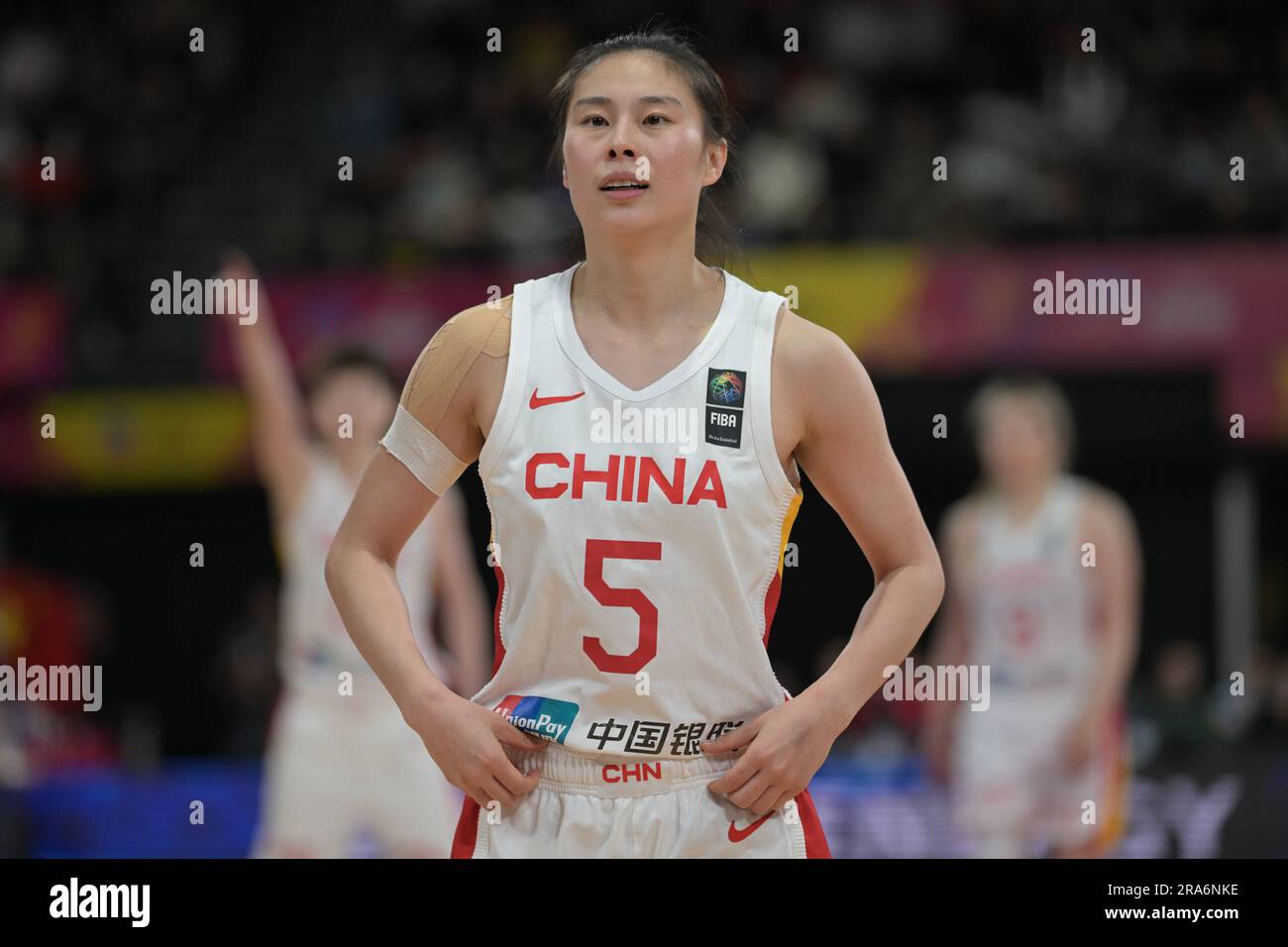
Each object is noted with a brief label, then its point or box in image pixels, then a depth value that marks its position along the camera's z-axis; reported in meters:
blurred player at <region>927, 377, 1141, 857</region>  7.91
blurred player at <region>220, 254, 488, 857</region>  6.84
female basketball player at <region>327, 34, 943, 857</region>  3.27
